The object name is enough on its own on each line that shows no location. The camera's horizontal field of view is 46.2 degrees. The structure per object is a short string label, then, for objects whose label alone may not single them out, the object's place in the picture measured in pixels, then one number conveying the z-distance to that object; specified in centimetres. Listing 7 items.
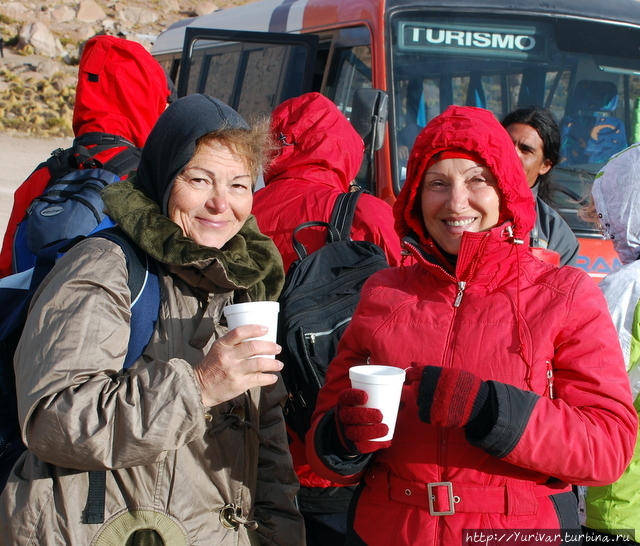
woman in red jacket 176
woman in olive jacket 172
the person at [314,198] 290
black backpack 270
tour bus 498
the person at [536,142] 404
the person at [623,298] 224
